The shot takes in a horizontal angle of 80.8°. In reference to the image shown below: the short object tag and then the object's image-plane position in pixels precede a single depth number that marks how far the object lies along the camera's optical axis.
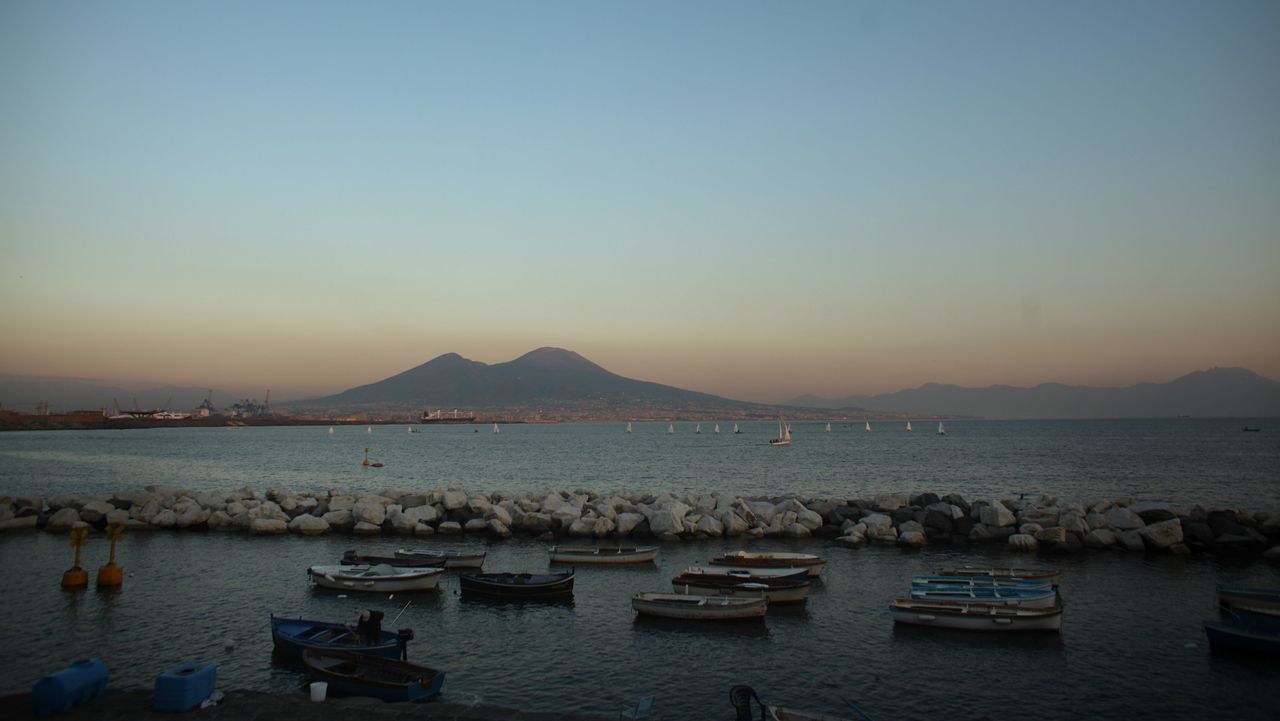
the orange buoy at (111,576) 20.31
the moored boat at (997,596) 17.67
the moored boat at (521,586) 19.58
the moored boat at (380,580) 20.08
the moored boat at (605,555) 24.05
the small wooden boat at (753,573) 20.22
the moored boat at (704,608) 17.61
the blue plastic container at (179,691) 10.41
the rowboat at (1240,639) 14.80
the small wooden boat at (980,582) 19.30
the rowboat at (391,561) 22.61
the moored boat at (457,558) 23.17
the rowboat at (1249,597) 17.23
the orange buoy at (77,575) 19.64
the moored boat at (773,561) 22.02
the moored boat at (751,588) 18.98
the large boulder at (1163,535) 24.44
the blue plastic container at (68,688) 10.05
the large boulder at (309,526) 29.17
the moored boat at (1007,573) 20.44
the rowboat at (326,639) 13.59
